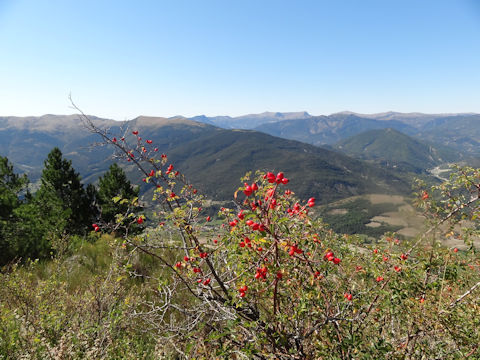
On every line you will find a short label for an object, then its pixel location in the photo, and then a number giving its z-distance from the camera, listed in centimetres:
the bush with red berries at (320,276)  270
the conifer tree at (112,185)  3325
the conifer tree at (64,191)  2878
